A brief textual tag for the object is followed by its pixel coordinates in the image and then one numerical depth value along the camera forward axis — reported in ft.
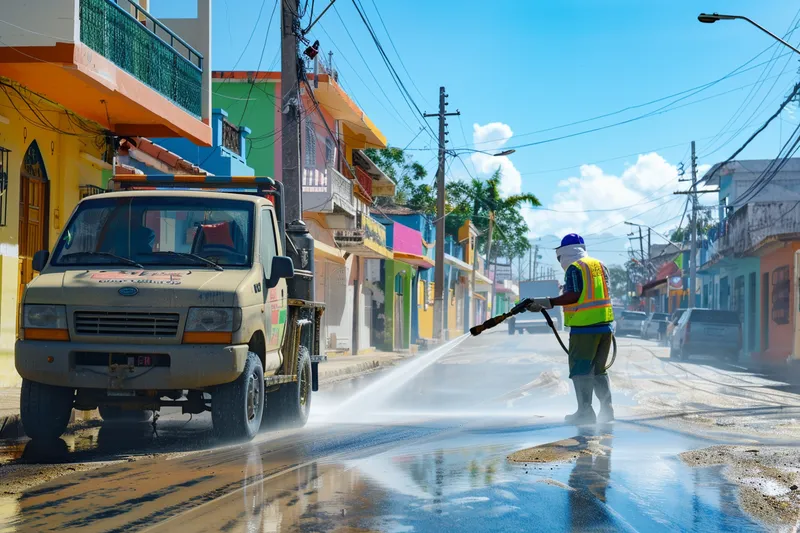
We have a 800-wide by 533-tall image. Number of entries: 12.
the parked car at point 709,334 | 98.58
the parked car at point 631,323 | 192.54
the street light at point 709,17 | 57.82
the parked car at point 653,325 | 165.42
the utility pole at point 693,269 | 158.61
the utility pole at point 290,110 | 52.24
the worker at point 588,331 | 31.01
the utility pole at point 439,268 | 128.77
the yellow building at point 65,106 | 40.83
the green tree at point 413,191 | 209.04
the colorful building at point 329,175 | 91.45
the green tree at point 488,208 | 212.84
